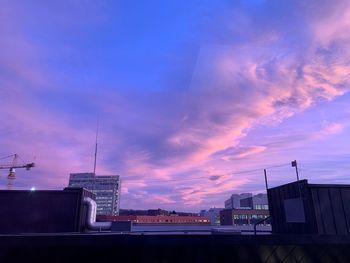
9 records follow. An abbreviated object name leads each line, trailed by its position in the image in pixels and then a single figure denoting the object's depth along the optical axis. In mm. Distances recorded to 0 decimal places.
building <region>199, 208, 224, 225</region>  156125
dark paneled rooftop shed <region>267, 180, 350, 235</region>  14359
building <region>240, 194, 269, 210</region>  141125
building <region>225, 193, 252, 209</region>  164125
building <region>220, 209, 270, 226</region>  112375
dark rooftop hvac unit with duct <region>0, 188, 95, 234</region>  15656
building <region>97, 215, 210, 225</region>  89438
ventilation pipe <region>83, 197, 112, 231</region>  18311
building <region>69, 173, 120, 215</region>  157625
